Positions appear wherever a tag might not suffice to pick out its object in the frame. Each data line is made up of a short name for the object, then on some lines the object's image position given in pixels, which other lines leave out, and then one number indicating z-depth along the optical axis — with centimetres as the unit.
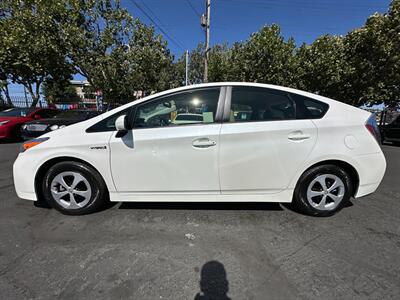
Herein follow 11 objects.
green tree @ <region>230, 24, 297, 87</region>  1617
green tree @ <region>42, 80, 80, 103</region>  2358
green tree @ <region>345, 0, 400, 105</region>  1384
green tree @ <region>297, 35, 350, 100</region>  1532
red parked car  805
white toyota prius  254
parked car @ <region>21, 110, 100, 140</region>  672
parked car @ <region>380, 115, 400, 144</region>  961
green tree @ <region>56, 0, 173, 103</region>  1262
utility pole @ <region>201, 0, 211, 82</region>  1527
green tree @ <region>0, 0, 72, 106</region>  1209
